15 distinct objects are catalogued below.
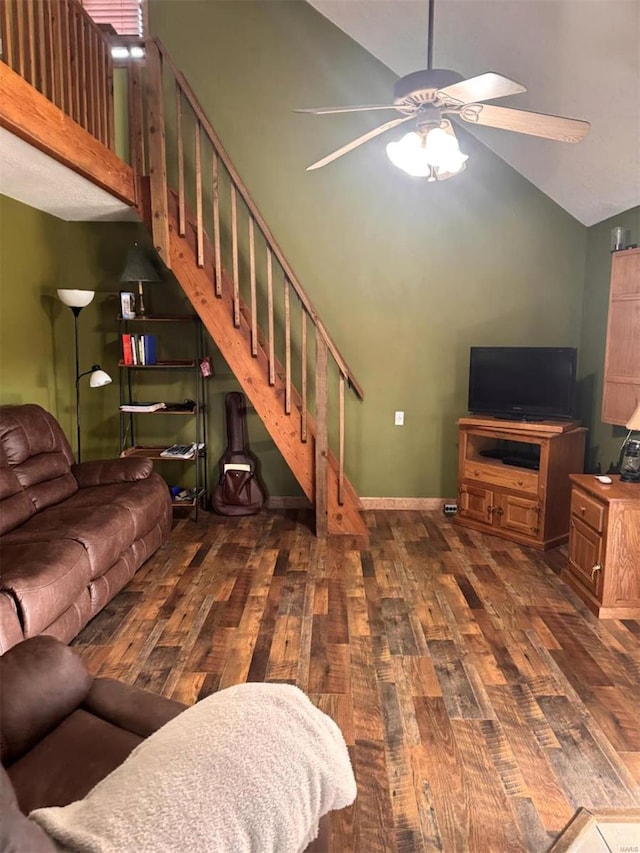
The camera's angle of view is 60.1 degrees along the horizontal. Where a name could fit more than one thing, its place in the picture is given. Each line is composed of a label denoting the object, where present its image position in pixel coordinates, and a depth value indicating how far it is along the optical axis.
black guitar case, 4.48
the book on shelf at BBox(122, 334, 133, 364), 4.28
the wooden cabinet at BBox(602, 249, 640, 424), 3.33
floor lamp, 3.86
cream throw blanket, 0.87
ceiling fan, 2.03
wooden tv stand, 3.84
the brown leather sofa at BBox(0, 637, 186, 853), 1.30
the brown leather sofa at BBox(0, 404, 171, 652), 2.32
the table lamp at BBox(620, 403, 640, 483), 3.14
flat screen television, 3.97
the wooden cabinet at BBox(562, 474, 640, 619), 2.85
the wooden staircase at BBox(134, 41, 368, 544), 3.68
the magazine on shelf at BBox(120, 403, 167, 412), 4.26
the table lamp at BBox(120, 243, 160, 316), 4.14
